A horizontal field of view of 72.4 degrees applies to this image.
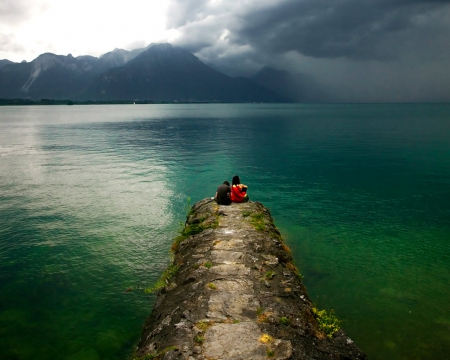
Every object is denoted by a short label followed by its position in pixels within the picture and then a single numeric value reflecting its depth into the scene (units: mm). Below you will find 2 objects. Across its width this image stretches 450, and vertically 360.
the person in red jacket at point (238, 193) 23141
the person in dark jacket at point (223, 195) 22453
